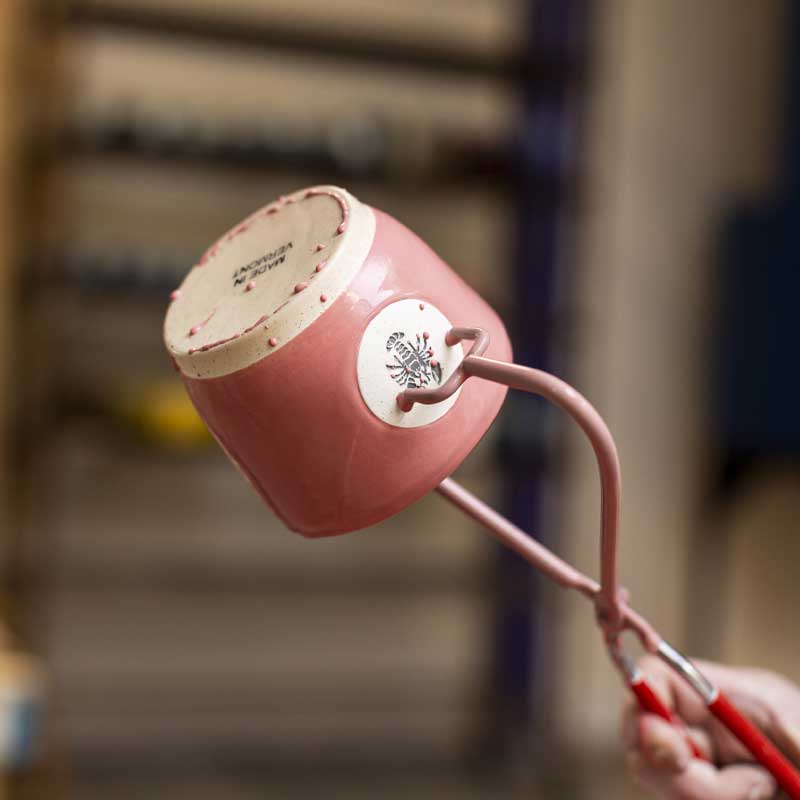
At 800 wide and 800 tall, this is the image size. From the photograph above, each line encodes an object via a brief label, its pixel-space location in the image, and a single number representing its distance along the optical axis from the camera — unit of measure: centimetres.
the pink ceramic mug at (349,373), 46
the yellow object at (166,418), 228
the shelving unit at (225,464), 242
